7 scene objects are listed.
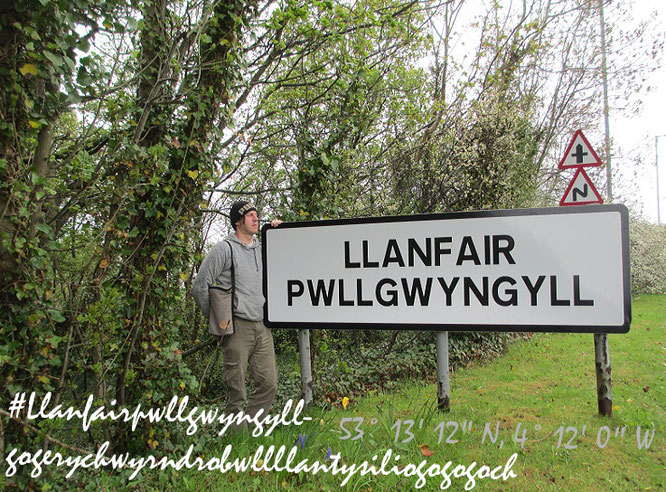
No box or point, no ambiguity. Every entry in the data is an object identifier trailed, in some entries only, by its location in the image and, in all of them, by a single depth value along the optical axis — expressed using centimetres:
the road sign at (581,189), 557
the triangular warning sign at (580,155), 578
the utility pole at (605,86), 1414
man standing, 355
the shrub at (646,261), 1978
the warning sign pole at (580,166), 561
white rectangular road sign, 280
